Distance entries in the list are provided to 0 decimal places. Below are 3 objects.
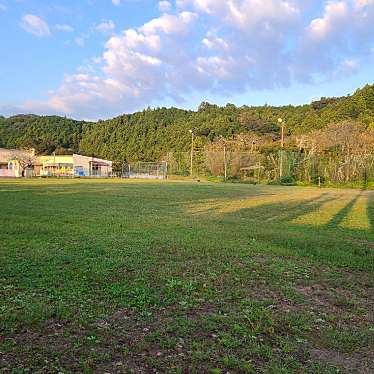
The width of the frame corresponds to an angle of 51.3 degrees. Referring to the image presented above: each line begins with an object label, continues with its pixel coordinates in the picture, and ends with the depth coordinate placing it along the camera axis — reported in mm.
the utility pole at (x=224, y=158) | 53050
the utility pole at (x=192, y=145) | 61006
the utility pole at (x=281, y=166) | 44969
